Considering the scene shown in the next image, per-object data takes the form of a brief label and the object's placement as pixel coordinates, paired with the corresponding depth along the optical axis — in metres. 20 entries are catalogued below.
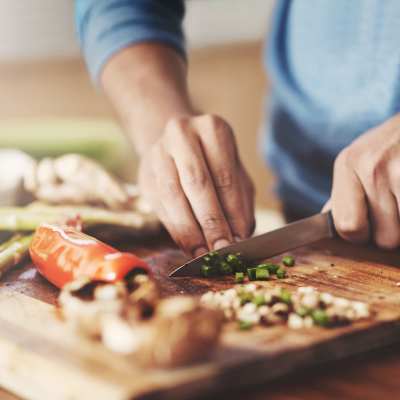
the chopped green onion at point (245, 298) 0.54
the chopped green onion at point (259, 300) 0.53
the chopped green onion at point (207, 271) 0.60
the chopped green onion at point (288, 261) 0.62
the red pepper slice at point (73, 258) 0.55
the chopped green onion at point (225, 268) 0.60
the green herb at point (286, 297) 0.54
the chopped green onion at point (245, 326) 0.51
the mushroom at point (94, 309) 0.48
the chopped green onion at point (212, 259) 0.60
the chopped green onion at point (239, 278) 0.59
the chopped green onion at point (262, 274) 0.59
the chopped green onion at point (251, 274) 0.59
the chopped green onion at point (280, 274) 0.60
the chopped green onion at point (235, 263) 0.60
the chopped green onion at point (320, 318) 0.52
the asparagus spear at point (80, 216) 0.67
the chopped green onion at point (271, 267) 0.60
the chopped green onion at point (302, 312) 0.52
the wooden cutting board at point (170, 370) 0.46
